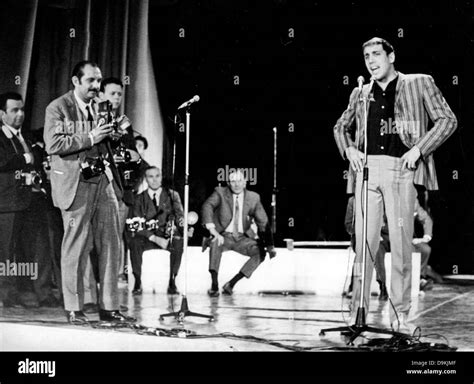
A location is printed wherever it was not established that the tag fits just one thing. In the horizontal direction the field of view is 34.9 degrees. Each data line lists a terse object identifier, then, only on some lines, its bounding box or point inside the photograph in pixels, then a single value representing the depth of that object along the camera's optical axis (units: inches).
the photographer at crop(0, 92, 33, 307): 200.8
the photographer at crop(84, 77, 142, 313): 192.9
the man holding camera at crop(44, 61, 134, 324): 188.7
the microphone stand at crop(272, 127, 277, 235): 220.8
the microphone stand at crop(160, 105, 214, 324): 192.9
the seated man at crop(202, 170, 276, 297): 227.9
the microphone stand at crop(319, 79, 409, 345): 174.9
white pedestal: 223.3
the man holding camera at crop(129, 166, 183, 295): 225.6
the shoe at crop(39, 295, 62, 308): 204.2
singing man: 183.8
